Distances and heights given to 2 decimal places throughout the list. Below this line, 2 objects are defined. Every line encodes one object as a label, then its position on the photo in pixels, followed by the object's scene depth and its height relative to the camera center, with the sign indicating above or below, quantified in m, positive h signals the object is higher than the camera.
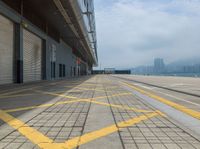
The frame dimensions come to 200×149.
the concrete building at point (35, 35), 10.43 +3.56
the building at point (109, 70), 77.23 +0.72
